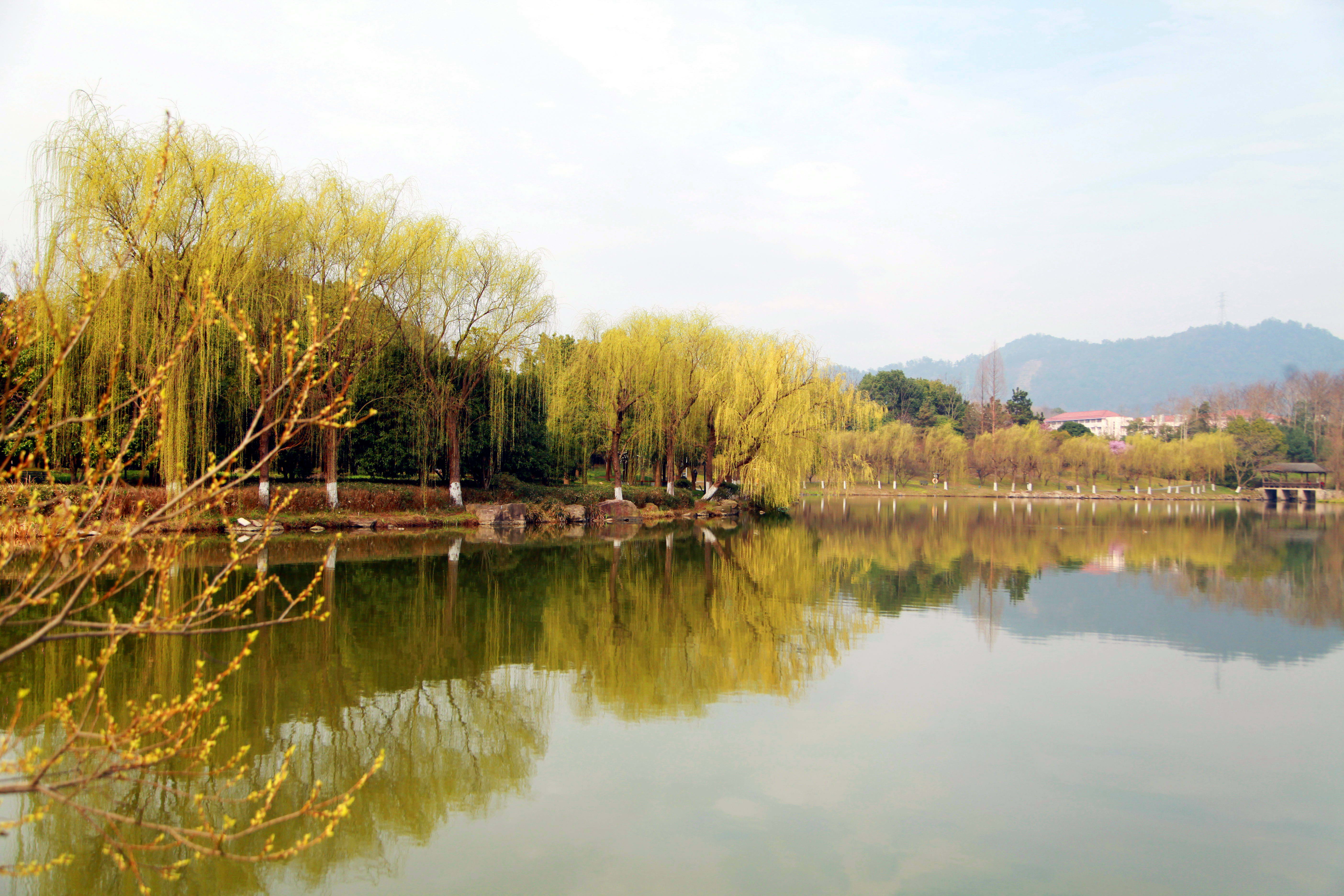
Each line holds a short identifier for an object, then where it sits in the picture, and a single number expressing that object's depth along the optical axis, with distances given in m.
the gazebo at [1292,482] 54.78
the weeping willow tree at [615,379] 26.66
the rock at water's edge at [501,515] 22.53
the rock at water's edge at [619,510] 25.94
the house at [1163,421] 86.39
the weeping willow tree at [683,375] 27.81
